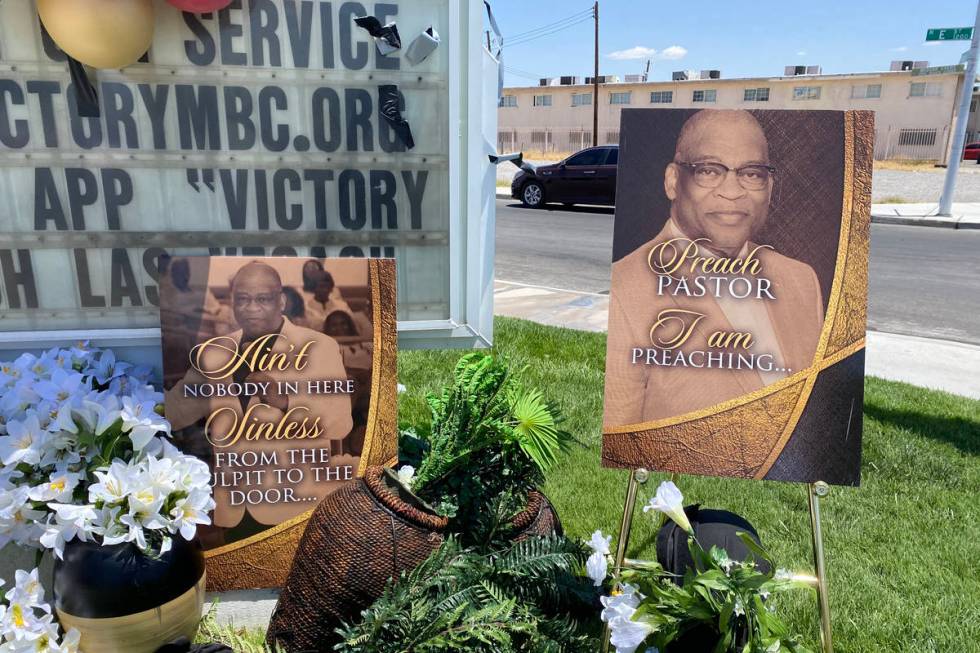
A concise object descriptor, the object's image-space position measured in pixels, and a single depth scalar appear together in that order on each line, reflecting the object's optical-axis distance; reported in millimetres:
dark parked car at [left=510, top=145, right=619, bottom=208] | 15688
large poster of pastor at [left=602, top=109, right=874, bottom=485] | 2084
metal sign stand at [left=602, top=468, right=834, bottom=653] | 2047
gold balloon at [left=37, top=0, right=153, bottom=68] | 2125
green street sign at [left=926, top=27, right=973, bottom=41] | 12781
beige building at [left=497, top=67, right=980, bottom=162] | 43812
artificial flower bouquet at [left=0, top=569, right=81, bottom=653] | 1760
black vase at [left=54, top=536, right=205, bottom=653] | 1836
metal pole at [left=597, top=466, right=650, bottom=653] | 2096
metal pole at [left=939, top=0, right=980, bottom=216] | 13743
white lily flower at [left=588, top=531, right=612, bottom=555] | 2240
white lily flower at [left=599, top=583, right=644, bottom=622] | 1827
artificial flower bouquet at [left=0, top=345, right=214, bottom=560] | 1860
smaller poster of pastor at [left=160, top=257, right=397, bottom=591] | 2314
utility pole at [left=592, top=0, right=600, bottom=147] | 33000
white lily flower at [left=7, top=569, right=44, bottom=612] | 1830
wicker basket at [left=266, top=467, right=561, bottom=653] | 1998
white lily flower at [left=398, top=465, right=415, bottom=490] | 2381
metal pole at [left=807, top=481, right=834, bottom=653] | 2049
